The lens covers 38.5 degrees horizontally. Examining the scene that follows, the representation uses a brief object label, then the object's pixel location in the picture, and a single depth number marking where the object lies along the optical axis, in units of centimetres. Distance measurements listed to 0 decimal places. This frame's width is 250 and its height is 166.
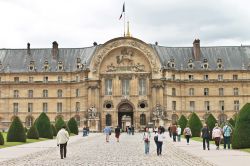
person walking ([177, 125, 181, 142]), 3811
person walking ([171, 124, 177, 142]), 3870
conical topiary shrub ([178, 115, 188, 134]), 4945
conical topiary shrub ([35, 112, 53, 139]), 4298
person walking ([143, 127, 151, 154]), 2335
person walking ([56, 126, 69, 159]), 2101
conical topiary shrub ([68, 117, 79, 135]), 5557
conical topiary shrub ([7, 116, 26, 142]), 3460
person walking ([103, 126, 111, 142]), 3751
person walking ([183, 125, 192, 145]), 3243
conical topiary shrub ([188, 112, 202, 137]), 4411
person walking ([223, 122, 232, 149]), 2677
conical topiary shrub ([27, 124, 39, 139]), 3984
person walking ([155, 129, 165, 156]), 2256
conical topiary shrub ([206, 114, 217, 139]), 3811
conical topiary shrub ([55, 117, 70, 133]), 4938
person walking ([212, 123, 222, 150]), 2655
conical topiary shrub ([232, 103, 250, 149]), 2553
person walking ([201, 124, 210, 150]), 2643
